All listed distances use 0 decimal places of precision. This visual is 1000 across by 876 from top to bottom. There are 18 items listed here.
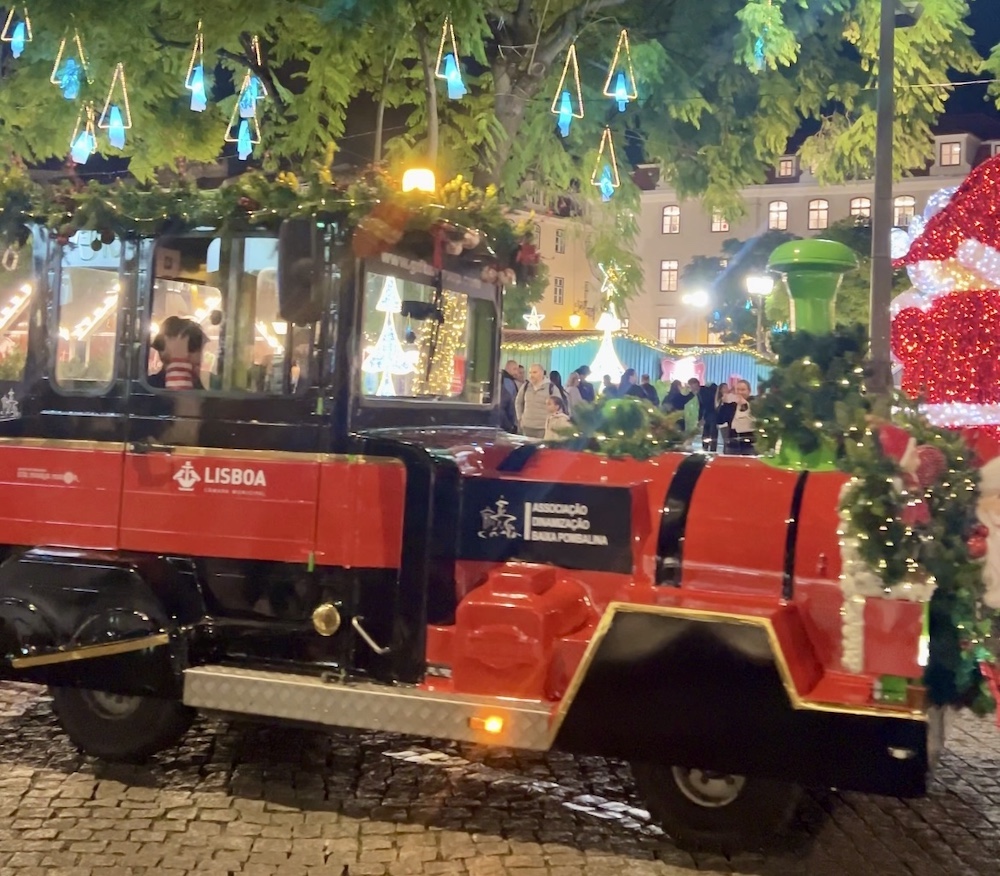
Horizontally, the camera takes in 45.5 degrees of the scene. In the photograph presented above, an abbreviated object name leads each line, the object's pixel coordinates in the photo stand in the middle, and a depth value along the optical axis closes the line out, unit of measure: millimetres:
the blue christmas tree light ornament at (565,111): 11314
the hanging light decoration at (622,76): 10961
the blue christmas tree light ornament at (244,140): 12242
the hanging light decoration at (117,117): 11188
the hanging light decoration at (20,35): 10609
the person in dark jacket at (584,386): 14373
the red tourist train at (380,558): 4289
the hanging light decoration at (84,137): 11781
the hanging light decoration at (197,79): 10969
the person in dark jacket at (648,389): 13280
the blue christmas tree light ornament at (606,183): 12758
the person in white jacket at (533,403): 11883
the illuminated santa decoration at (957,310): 5562
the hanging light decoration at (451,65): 10297
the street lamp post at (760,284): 23308
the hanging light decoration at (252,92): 11680
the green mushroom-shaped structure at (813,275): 4863
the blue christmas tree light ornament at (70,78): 11039
